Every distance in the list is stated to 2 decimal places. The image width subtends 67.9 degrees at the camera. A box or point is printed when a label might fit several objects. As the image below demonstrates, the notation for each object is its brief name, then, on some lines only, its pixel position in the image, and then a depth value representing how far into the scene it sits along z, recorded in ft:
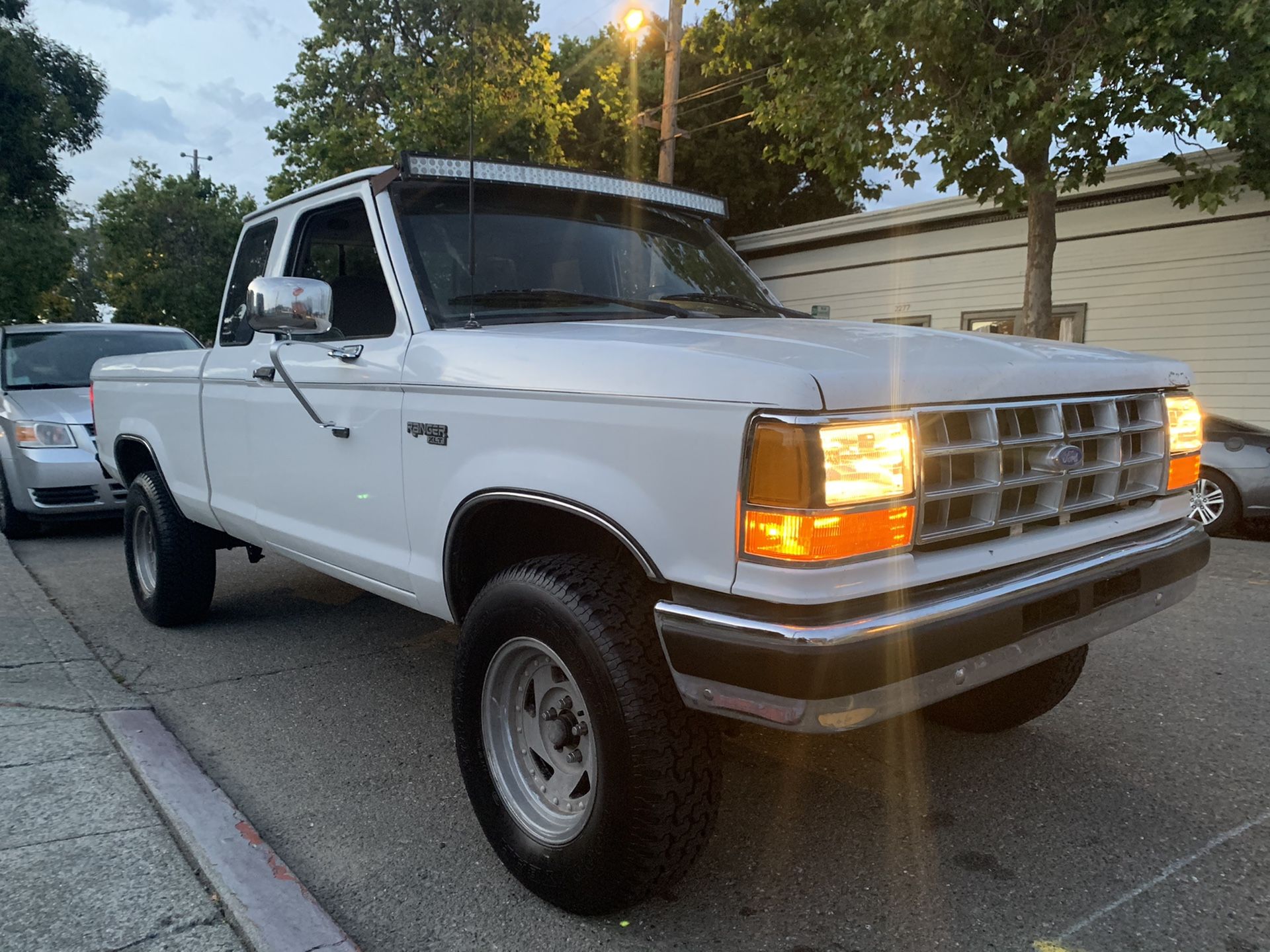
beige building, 38.29
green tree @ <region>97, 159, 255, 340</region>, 95.45
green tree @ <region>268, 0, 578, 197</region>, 71.05
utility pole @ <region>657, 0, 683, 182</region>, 54.19
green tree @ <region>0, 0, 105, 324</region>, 58.18
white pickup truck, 6.45
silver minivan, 24.52
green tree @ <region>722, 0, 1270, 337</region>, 27.66
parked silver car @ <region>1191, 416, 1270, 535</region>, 26.25
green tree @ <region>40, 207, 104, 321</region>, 128.98
